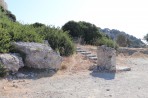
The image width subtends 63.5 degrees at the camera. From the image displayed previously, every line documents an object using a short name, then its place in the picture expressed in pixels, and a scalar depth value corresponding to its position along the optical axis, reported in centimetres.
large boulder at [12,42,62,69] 402
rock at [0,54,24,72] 363
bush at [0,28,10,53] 386
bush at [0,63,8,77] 357
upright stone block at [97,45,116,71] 482
